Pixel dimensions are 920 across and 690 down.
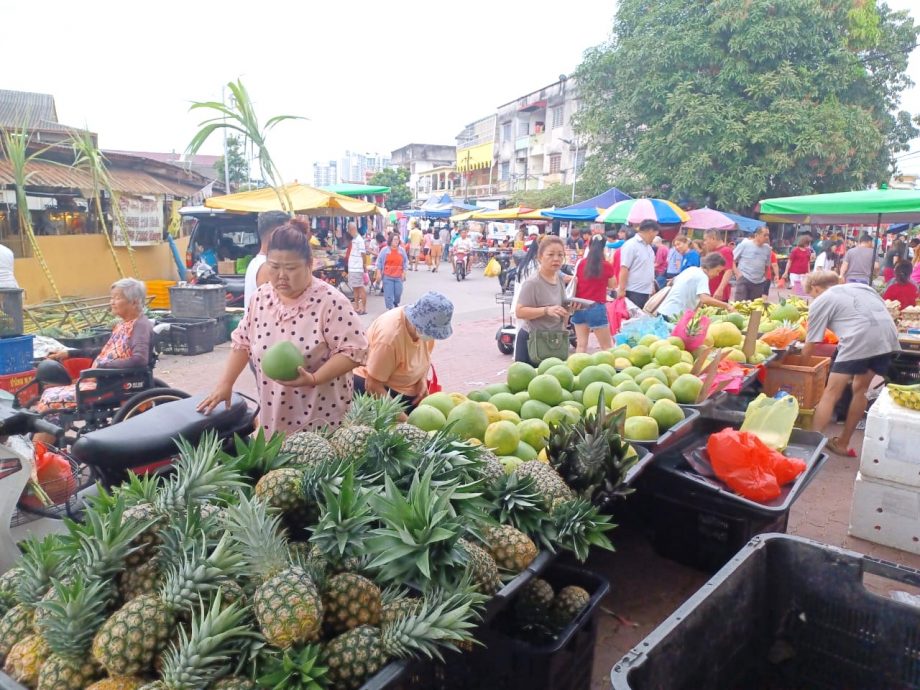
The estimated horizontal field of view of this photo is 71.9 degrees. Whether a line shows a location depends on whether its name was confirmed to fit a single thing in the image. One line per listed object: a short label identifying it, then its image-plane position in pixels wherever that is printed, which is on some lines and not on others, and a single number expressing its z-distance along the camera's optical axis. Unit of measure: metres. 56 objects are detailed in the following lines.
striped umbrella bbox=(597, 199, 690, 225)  13.05
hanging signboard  14.26
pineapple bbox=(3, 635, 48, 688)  1.60
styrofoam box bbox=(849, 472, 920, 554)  4.28
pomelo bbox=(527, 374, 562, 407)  3.75
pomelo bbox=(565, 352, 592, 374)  4.49
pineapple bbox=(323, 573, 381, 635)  1.68
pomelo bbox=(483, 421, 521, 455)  2.97
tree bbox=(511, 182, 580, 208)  36.56
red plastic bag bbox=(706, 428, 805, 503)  3.35
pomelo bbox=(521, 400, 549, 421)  3.58
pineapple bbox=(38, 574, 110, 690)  1.54
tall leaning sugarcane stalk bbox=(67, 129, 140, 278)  10.51
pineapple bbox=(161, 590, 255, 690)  1.44
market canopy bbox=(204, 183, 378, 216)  12.03
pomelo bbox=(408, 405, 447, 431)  3.09
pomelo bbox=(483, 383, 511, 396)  3.93
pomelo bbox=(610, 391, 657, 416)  3.70
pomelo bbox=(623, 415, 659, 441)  3.42
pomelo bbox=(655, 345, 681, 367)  4.80
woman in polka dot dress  3.28
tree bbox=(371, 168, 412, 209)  50.62
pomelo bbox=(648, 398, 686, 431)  3.72
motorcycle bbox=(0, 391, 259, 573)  2.35
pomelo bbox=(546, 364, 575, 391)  4.04
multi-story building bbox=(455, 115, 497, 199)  56.97
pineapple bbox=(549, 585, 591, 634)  2.31
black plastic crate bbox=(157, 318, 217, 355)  9.87
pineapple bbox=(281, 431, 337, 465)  2.21
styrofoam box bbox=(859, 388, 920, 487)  4.20
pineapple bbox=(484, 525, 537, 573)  2.08
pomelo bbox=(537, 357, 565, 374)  4.15
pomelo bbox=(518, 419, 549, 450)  3.23
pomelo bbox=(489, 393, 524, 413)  3.71
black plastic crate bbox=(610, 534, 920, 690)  1.87
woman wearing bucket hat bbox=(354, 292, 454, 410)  3.74
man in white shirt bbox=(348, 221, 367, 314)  14.06
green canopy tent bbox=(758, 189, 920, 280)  7.64
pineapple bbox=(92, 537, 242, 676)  1.48
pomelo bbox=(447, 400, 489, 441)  3.06
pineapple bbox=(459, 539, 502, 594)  1.90
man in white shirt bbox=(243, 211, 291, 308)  4.61
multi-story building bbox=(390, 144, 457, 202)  73.12
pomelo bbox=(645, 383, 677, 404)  3.99
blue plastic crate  5.74
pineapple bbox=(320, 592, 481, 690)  1.56
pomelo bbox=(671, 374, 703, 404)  4.20
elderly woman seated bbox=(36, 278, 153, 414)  5.11
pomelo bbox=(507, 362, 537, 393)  3.98
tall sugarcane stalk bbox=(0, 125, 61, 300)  9.59
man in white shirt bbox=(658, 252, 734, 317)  7.41
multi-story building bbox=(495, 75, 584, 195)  42.78
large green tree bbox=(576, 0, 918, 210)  21.31
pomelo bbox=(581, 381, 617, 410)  3.80
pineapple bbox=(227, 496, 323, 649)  1.51
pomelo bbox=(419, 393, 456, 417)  3.26
